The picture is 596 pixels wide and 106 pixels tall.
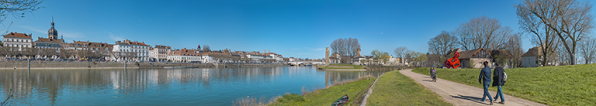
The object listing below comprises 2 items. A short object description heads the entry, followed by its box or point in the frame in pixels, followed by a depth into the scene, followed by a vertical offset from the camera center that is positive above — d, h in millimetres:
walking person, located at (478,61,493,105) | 8906 -818
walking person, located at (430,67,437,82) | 19797 -1391
